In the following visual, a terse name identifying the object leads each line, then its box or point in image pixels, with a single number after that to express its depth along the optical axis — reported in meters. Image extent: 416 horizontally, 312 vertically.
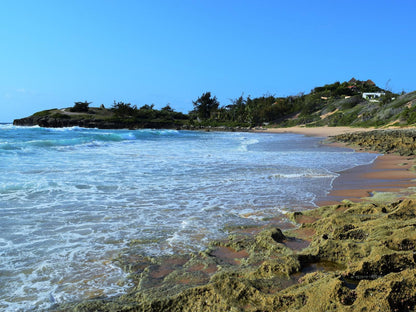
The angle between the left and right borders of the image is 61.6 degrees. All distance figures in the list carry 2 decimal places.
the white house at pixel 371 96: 69.11
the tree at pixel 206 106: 83.06
